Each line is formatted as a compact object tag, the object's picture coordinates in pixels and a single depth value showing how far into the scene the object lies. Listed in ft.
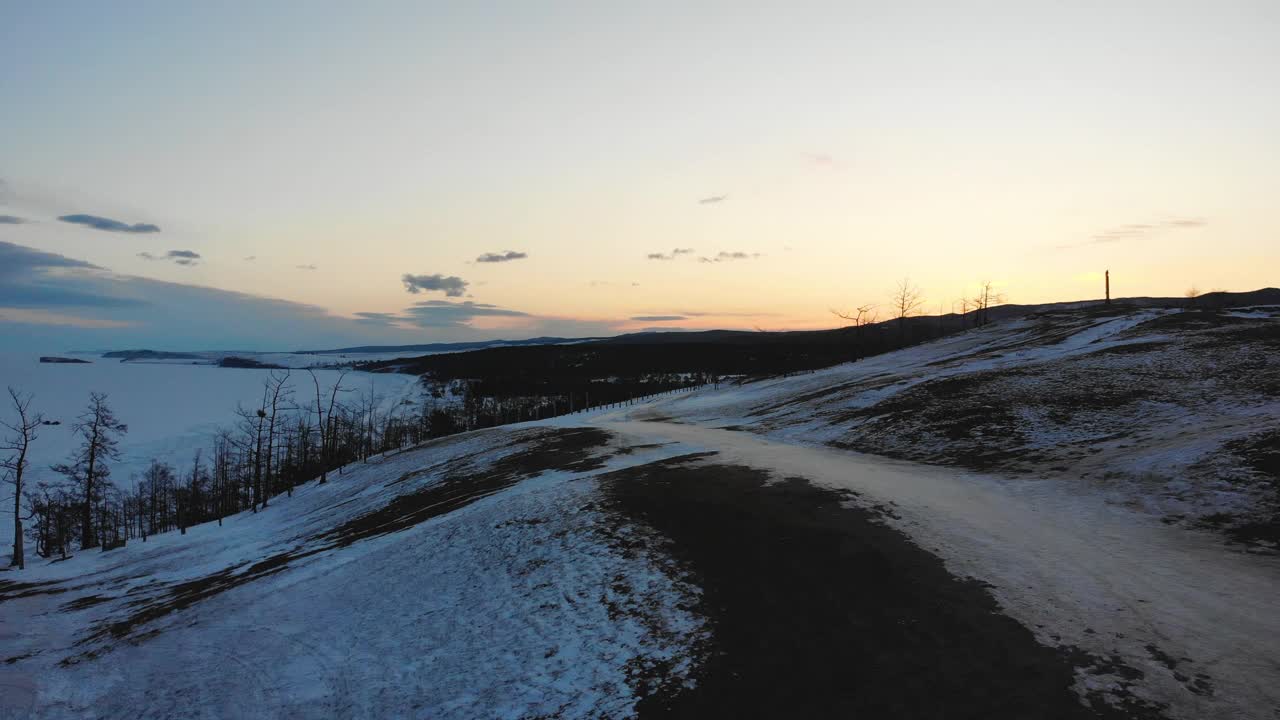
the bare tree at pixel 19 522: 119.36
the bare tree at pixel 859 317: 283.18
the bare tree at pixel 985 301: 419.33
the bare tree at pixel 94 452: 139.54
